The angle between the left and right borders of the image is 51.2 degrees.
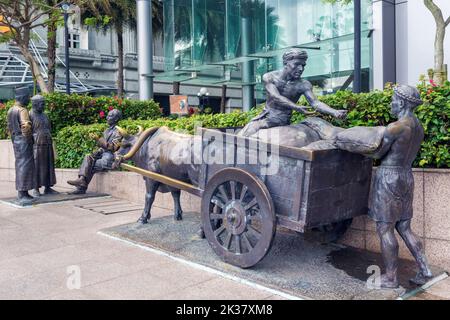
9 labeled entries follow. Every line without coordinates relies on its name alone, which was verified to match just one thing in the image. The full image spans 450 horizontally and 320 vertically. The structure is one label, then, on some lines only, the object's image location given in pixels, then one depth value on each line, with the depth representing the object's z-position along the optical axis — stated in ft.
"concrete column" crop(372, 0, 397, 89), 47.83
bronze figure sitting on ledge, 22.77
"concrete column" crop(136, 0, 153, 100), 64.59
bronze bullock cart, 14.05
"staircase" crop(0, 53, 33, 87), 77.34
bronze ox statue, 19.49
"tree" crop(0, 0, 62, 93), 44.04
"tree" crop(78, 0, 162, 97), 76.62
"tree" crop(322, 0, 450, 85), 28.96
